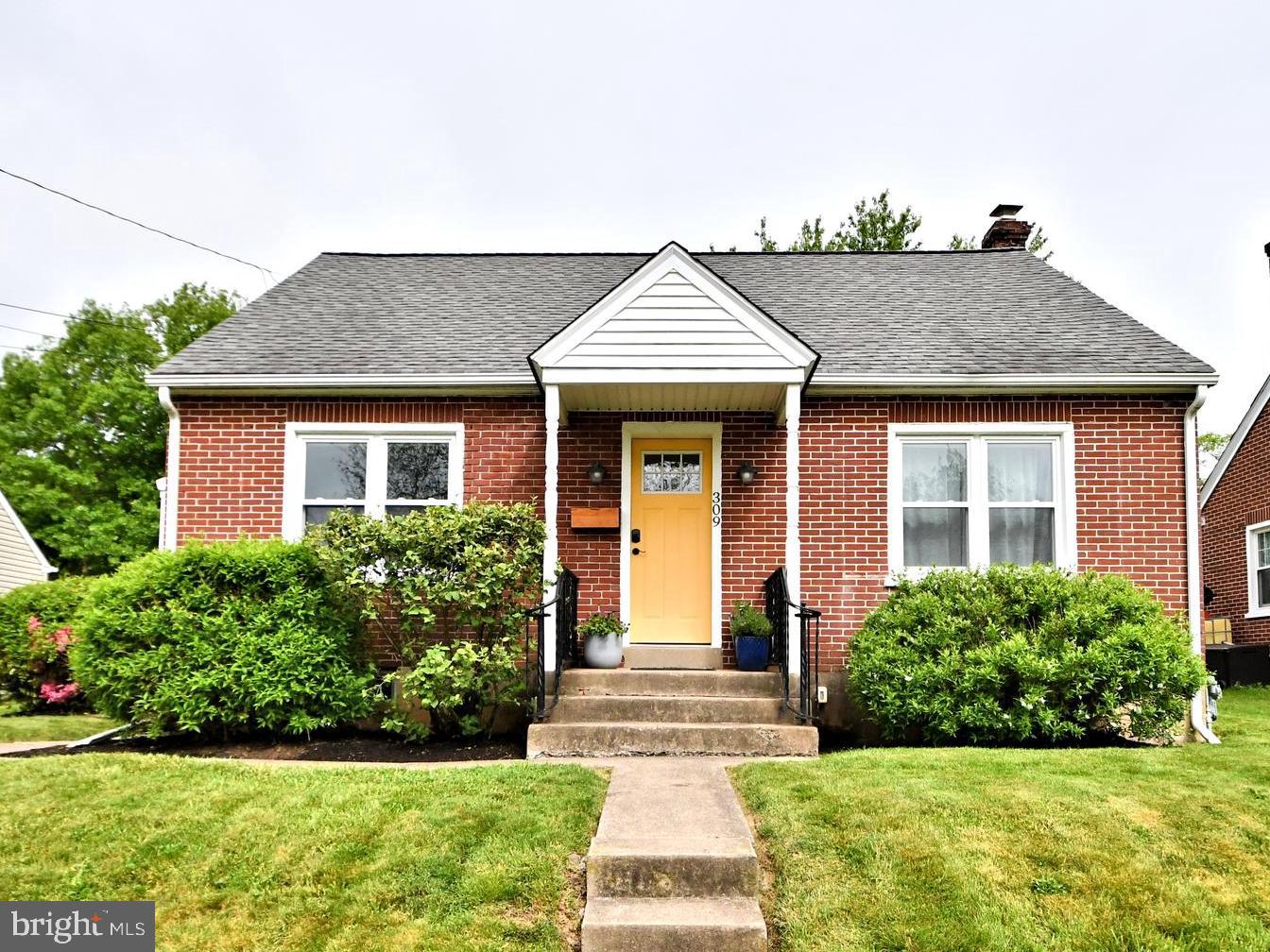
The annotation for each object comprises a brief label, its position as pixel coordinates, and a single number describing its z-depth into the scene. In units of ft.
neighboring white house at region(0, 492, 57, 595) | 70.38
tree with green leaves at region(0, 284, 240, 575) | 111.96
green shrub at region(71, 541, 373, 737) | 25.80
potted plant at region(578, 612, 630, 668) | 29.43
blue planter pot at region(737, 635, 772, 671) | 29.12
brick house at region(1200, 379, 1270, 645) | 53.57
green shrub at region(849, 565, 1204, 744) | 24.66
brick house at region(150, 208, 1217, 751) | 30.71
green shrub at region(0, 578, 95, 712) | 39.24
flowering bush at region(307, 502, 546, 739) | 26.16
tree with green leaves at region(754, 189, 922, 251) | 94.17
